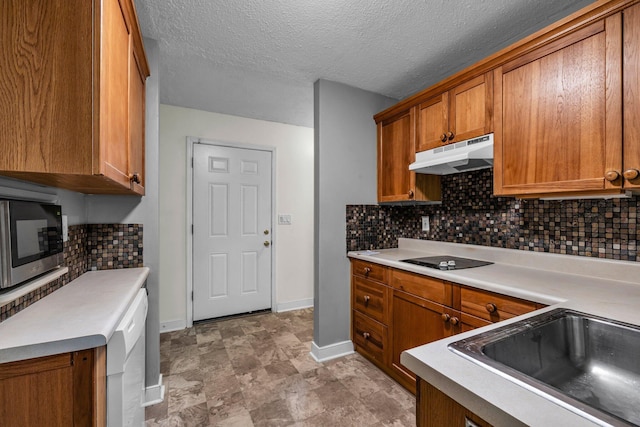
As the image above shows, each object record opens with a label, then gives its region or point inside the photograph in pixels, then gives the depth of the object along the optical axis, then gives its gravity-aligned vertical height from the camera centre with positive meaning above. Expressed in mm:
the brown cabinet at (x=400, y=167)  2318 +400
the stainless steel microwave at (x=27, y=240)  970 -102
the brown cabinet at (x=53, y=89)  881 +399
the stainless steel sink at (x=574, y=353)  751 -426
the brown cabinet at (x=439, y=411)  581 -434
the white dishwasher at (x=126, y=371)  912 -561
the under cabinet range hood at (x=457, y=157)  1755 +359
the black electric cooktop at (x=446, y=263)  1800 -354
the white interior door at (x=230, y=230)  3156 -200
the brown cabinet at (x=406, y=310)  1478 -624
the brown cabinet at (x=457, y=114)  1771 +667
